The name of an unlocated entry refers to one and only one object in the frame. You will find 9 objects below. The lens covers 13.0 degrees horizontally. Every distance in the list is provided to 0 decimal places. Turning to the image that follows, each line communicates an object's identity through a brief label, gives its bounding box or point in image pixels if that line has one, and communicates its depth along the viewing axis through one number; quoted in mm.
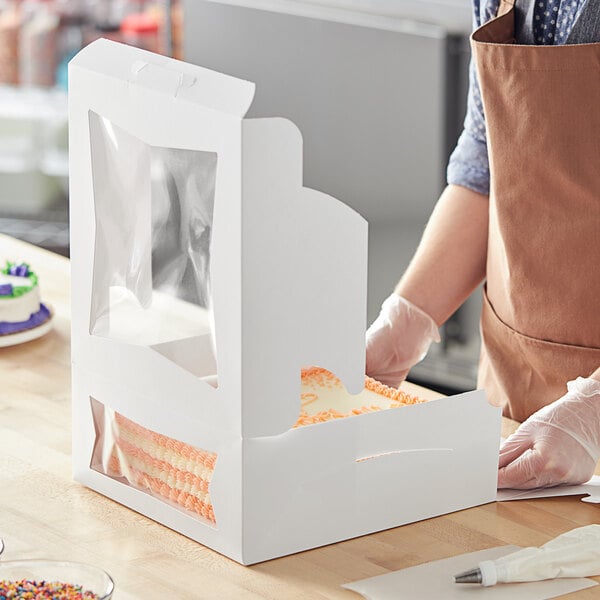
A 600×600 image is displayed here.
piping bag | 1943
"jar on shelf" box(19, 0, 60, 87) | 5332
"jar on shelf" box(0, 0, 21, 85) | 5395
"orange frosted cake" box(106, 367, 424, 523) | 2021
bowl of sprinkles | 1872
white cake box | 1917
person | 2293
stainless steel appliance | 4006
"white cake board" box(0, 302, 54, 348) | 2556
